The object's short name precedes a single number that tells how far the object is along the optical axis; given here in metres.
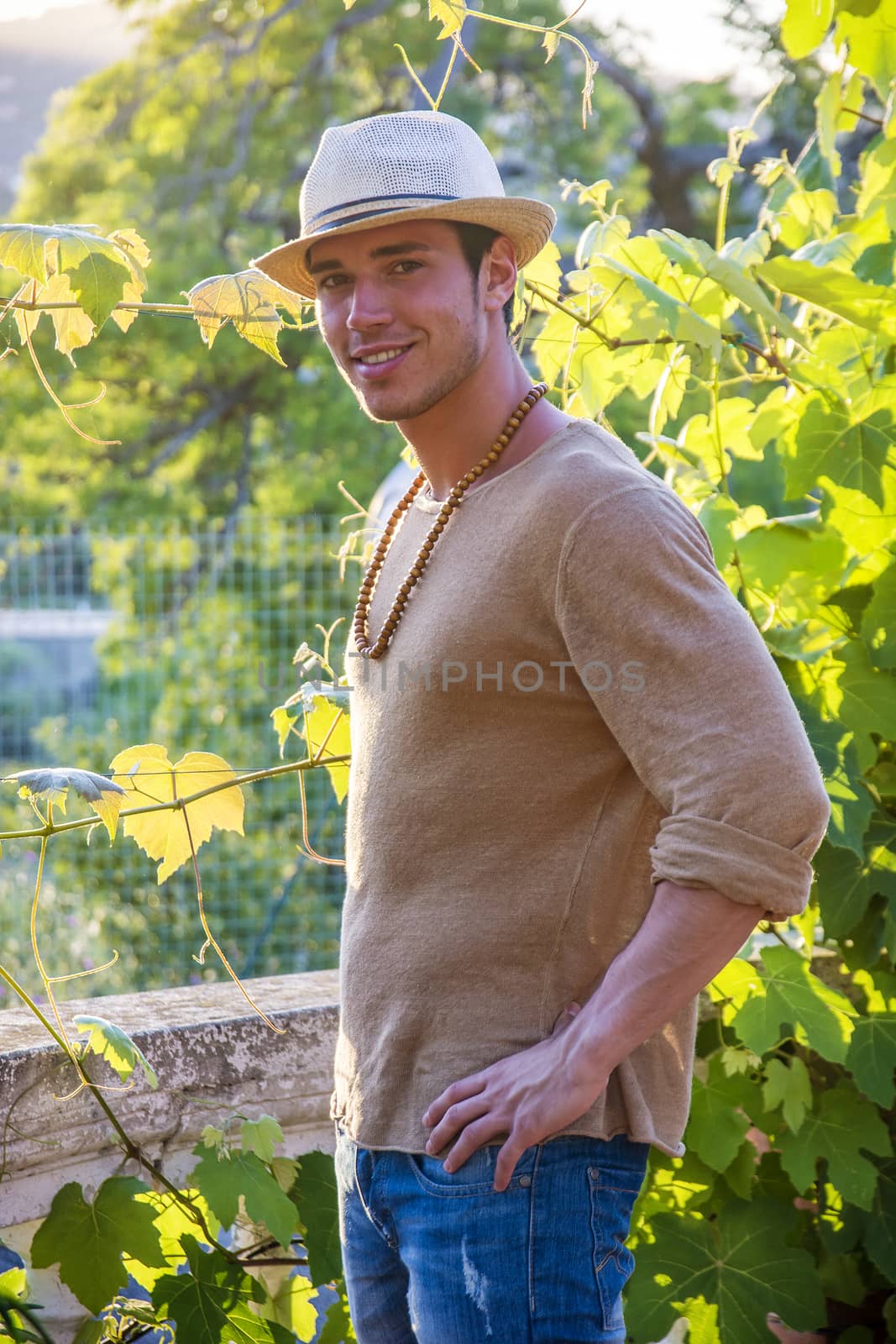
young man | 2.81
